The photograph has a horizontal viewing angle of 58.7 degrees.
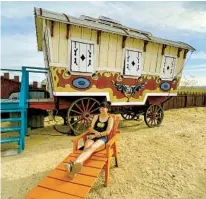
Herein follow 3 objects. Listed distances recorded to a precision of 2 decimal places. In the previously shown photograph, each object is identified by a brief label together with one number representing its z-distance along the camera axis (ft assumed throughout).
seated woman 10.87
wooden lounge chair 9.95
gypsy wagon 18.30
